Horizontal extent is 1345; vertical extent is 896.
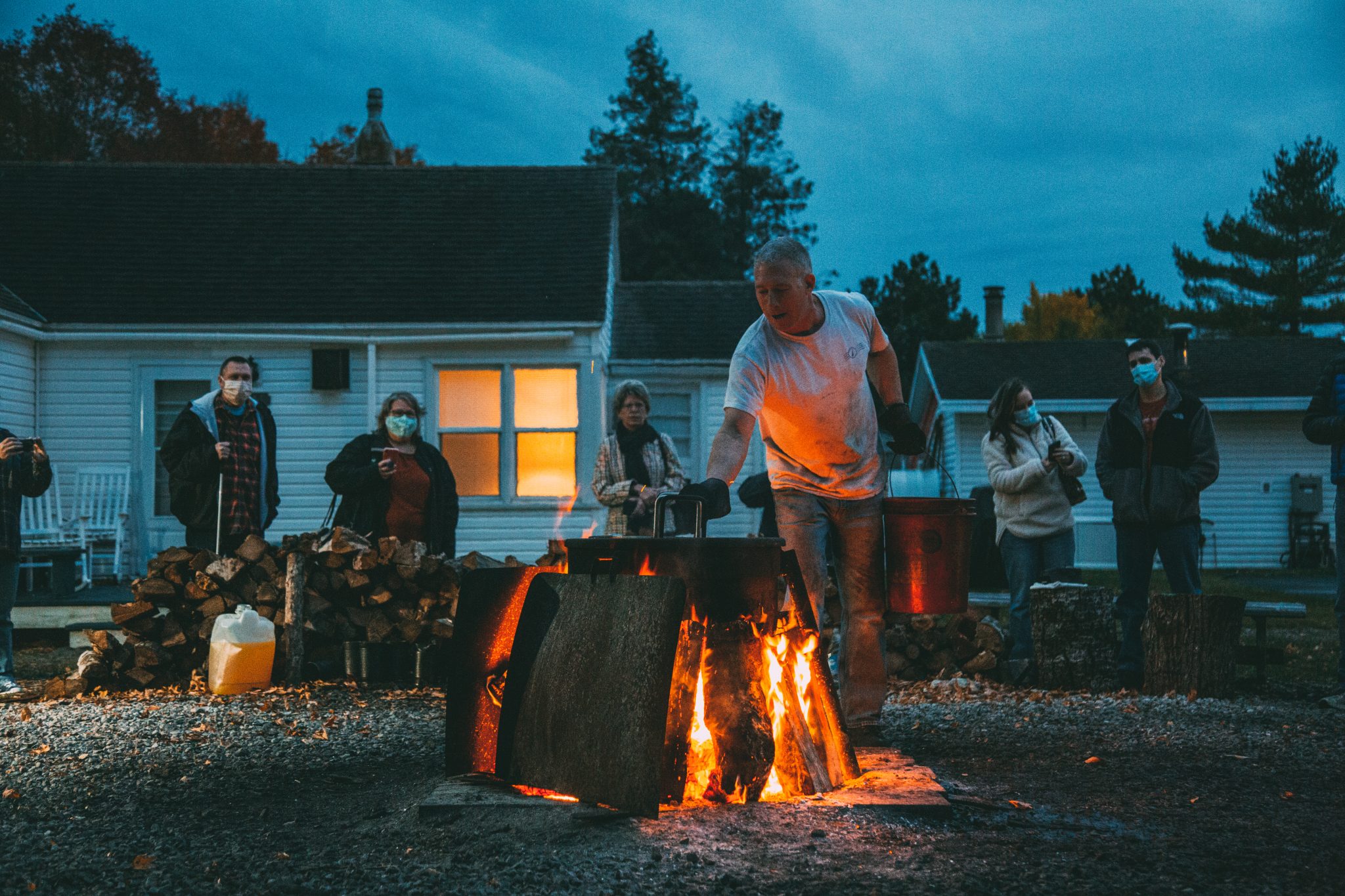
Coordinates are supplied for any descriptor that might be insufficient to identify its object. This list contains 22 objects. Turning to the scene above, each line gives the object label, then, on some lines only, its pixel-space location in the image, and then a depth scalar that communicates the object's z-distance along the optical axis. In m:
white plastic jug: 6.41
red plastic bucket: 4.29
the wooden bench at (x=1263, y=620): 6.70
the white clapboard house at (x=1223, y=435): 19.64
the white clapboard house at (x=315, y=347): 12.93
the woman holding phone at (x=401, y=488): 7.10
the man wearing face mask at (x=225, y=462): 6.88
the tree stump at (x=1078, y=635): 6.47
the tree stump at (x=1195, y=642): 5.99
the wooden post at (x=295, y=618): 6.74
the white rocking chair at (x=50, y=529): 11.47
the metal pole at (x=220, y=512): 7.04
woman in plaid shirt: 7.28
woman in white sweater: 6.71
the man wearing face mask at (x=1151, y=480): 6.35
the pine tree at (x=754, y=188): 39.53
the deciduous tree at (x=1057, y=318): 47.00
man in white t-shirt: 4.10
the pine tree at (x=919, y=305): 37.28
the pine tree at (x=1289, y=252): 38.88
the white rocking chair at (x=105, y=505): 12.38
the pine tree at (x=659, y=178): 35.47
